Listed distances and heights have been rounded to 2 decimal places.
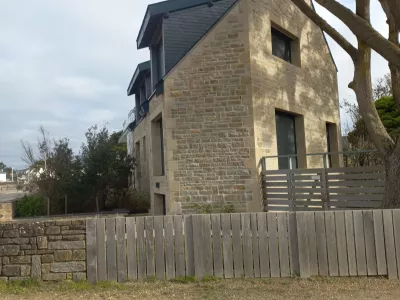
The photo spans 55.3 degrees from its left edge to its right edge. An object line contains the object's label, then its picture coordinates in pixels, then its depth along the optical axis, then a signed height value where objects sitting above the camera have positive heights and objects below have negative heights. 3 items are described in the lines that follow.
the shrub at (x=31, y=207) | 16.31 -0.53
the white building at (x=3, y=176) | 67.09 +3.46
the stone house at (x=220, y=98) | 10.82 +2.62
